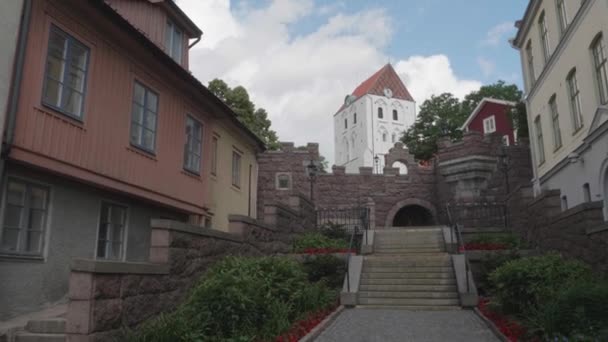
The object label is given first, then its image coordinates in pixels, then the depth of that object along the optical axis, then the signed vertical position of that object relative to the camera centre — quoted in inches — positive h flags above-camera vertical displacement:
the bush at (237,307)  240.7 -28.5
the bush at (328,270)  475.2 -11.5
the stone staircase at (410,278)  418.9 -18.0
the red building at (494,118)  1402.9 +428.2
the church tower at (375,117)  3555.6 +1057.5
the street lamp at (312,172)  913.1 +164.4
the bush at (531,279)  305.4 -13.0
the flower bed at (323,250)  509.7 +8.6
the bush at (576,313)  221.1 -26.1
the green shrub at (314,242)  544.4 +18.1
